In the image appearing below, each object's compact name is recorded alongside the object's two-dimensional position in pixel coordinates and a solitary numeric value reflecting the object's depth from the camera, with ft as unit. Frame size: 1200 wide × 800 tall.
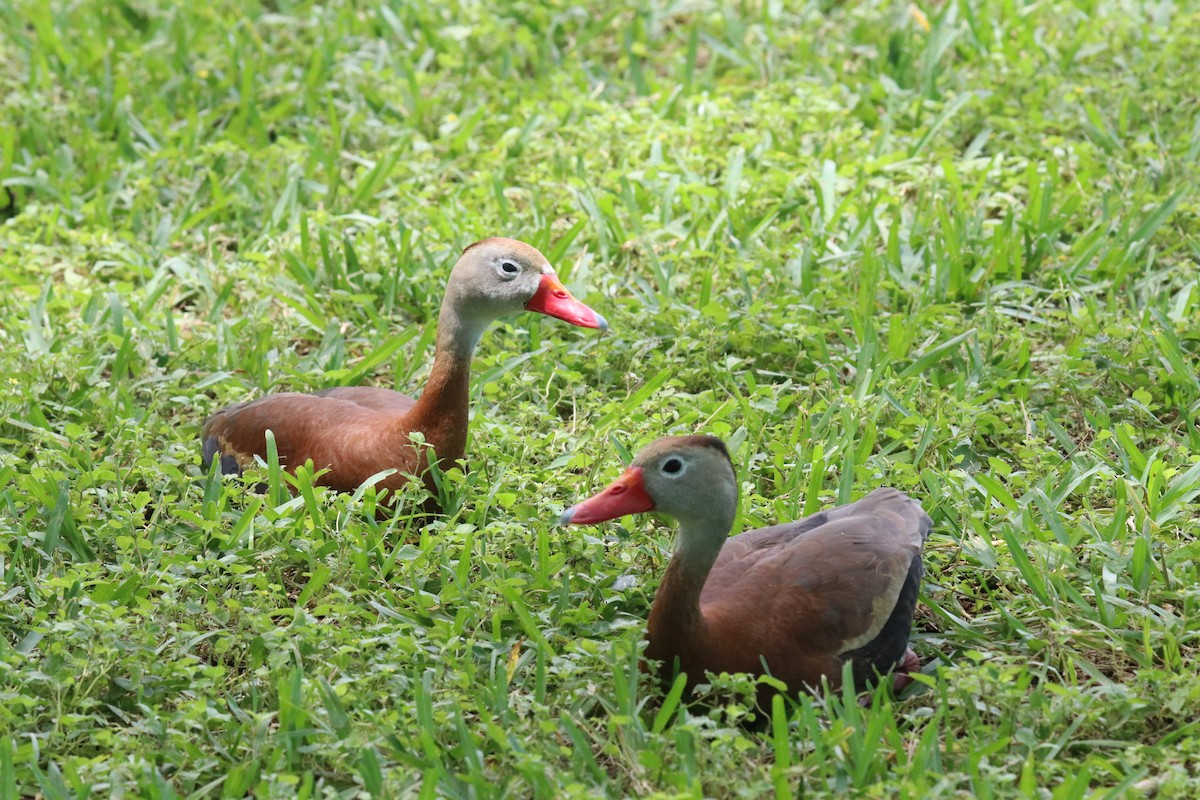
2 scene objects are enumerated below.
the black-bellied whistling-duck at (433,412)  29.12
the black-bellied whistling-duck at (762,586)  23.36
